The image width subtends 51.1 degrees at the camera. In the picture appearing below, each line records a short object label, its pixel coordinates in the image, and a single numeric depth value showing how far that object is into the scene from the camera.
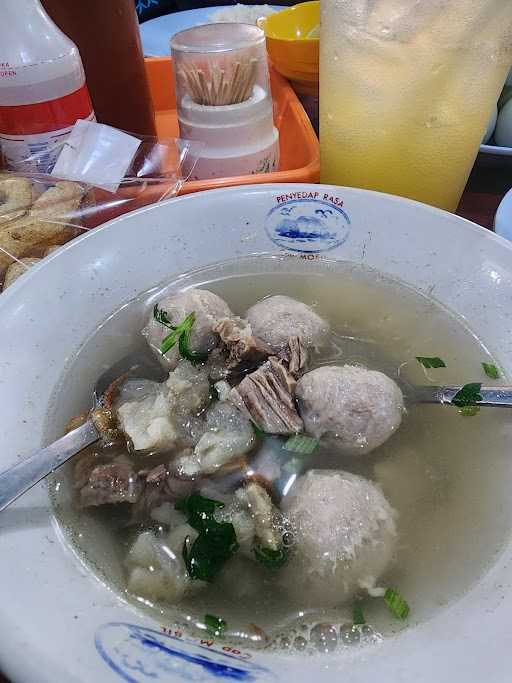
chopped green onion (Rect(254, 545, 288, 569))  0.15
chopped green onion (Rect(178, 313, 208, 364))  0.20
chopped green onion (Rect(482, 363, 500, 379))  0.19
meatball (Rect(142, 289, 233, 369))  0.20
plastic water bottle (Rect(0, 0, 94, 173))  0.23
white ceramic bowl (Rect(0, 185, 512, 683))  0.11
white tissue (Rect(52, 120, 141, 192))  0.25
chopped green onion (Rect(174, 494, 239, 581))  0.15
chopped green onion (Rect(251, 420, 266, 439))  0.18
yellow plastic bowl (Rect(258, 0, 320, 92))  0.32
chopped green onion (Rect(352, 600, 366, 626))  0.13
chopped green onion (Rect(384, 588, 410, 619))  0.13
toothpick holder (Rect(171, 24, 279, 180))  0.27
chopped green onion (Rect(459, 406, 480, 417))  0.19
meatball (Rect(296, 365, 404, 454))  0.17
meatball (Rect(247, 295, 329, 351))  0.20
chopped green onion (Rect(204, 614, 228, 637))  0.13
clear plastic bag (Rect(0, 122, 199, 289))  0.23
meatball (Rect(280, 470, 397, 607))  0.15
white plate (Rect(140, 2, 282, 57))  0.41
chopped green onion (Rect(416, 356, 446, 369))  0.20
